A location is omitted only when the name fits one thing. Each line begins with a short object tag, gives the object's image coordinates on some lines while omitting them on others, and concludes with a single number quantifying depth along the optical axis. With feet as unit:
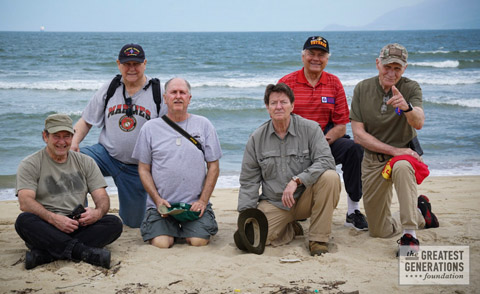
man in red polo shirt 16.80
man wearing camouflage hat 13.64
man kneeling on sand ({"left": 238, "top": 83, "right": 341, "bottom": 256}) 14.17
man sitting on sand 13.20
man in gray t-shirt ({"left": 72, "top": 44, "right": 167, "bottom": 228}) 16.83
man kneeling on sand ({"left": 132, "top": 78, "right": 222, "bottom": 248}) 15.08
